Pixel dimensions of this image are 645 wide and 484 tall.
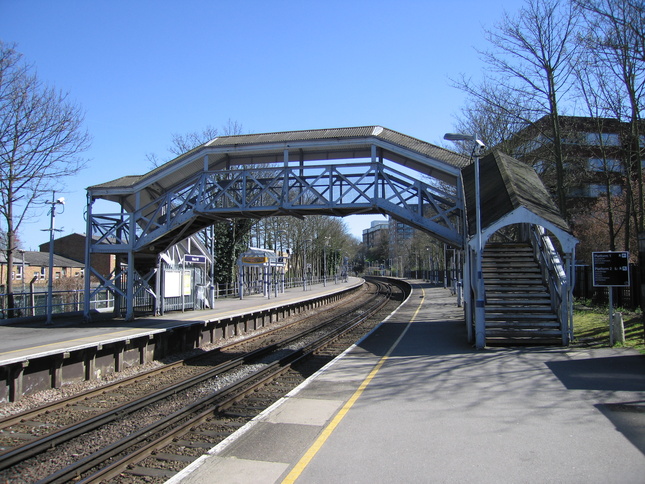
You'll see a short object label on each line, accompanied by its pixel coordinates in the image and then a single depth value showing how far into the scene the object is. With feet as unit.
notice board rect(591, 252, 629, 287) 37.87
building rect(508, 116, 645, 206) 60.49
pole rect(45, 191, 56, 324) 55.83
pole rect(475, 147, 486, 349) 39.01
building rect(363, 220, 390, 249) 486.79
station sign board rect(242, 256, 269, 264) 95.35
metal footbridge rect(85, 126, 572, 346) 50.57
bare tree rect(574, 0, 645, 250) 41.81
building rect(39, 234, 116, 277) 204.13
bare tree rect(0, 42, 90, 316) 63.16
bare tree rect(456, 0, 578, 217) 57.00
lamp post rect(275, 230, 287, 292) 119.65
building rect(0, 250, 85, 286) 156.11
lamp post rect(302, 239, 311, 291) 149.48
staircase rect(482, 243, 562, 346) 39.63
